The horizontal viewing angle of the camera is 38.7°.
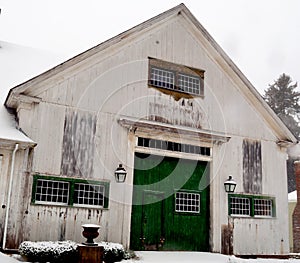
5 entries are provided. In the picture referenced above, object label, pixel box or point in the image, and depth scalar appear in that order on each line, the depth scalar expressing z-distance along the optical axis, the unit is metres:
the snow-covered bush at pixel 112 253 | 10.53
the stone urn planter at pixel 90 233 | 9.91
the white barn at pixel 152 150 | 11.49
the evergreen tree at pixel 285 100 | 47.30
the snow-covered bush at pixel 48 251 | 9.87
